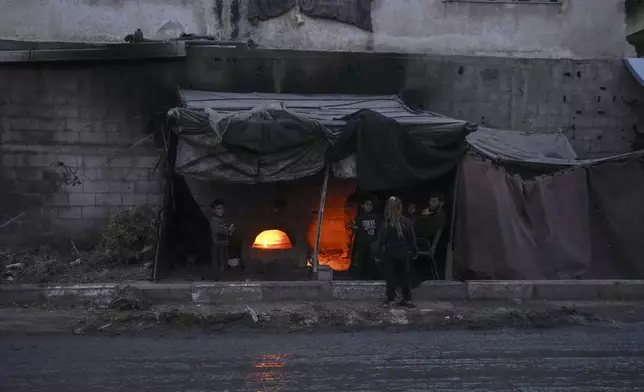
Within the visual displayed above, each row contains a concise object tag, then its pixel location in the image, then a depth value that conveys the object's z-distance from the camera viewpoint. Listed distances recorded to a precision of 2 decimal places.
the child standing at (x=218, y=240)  10.70
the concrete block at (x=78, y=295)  9.27
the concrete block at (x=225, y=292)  9.52
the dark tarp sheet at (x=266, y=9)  14.96
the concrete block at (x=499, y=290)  10.11
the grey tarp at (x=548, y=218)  10.58
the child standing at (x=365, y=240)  10.68
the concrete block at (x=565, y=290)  10.24
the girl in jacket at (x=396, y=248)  9.23
